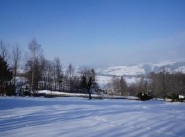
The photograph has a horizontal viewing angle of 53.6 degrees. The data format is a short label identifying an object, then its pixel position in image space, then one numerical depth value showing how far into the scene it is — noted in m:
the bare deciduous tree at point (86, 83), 28.18
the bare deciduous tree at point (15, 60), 35.73
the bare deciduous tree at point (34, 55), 33.25
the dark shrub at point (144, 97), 24.16
